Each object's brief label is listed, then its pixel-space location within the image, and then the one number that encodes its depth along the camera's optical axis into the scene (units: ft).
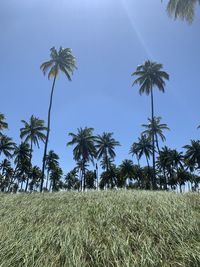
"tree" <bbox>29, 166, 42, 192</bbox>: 255.50
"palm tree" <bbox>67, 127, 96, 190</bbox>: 168.14
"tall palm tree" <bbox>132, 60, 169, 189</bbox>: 125.70
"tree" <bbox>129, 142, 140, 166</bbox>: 190.37
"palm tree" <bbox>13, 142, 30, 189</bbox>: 186.70
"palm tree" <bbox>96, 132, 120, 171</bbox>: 185.16
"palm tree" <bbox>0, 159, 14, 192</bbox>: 234.44
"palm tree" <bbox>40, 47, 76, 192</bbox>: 110.73
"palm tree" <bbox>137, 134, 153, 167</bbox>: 187.53
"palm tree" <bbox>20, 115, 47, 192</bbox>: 157.98
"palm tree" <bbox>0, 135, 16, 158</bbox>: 169.99
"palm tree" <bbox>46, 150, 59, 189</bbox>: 230.48
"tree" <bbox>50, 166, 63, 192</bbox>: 283.83
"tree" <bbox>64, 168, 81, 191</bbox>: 335.10
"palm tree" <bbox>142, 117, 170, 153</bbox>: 159.89
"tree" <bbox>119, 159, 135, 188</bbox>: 219.00
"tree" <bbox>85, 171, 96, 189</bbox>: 289.94
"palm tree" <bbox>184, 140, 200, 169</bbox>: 189.78
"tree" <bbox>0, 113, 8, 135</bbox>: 126.10
